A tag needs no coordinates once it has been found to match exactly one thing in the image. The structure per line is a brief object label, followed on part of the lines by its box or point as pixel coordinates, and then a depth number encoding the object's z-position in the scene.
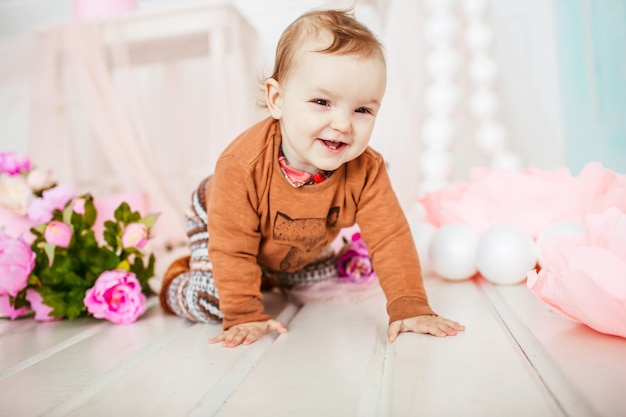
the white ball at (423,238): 1.36
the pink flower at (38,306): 1.12
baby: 0.81
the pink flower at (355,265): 1.24
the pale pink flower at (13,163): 1.23
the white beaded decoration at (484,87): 1.94
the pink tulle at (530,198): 1.19
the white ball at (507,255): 1.14
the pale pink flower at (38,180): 1.21
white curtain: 2.04
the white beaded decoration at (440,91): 1.90
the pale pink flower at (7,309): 1.12
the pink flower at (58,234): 1.09
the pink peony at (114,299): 1.05
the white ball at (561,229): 1.12
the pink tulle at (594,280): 0.71
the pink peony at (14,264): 1.03
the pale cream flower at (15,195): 1.18
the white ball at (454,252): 1.22
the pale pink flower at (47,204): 1.16
